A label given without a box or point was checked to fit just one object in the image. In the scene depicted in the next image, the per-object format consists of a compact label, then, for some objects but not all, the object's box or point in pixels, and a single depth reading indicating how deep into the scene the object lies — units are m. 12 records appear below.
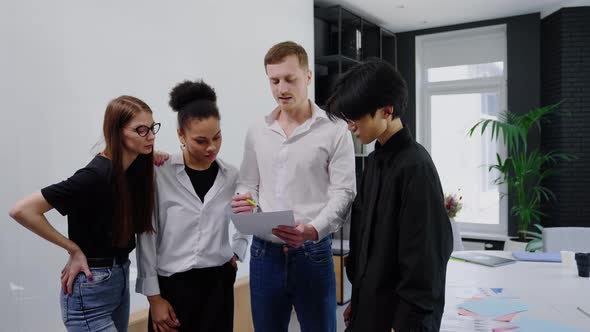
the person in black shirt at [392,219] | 1.15
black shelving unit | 4.91
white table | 1.57
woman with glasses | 1.42
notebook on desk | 2.31
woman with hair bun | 1.51
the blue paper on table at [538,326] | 1.41
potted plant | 5.03
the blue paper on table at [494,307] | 1.56
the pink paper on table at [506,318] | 1.50
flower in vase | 3.61
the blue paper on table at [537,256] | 2.40
